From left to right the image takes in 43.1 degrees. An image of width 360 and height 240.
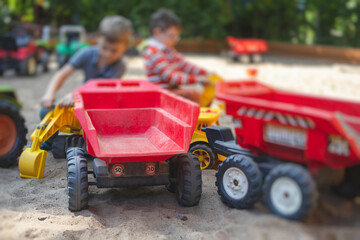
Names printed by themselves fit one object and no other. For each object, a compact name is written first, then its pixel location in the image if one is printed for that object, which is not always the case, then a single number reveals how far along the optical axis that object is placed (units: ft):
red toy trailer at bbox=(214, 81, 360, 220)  3.52
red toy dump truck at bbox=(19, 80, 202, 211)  6.66
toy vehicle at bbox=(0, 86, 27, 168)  9.16
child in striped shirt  12.05
